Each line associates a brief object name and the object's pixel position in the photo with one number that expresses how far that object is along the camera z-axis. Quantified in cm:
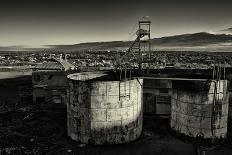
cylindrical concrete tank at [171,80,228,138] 1555
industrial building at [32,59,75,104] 2458
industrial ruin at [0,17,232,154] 1514
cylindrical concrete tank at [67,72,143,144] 1504
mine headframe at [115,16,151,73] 1873
